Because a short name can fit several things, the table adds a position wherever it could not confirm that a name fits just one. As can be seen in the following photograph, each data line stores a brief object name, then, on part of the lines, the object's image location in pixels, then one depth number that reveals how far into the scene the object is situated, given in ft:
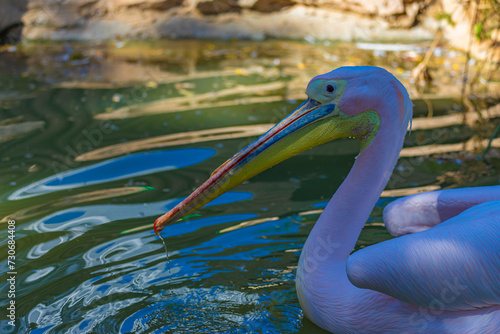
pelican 5.86
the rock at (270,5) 25.69
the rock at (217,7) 25.50
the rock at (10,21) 23.81
